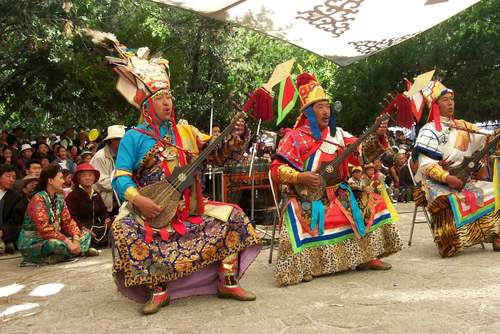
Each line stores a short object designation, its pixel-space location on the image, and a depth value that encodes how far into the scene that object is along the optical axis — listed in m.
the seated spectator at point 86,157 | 8.51
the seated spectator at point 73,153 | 10.49
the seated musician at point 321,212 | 4.80
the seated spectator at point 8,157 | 9.14
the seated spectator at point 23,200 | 7.12
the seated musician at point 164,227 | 3.95
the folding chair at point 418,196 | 5.97
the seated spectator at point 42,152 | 9.74
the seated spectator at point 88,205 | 7.05
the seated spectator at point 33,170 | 7.30
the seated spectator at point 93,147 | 10.31
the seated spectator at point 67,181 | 8.29
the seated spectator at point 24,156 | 9.43
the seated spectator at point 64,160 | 9.73
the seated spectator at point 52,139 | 14.05
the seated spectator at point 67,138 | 11.71
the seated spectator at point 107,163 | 7.62
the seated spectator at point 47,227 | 6.14
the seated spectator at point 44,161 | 8.84
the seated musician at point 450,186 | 5.61
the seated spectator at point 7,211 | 7.11
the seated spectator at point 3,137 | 11.48
